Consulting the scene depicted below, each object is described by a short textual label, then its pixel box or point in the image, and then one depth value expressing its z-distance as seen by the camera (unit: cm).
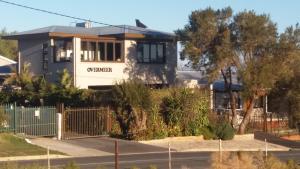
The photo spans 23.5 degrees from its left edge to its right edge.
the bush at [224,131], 4381
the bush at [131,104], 4031
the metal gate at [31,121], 3828
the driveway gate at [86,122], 4012
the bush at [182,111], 4238
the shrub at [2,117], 3608
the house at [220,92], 5369
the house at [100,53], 4912
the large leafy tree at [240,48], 4691
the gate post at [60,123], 3906
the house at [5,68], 5438
